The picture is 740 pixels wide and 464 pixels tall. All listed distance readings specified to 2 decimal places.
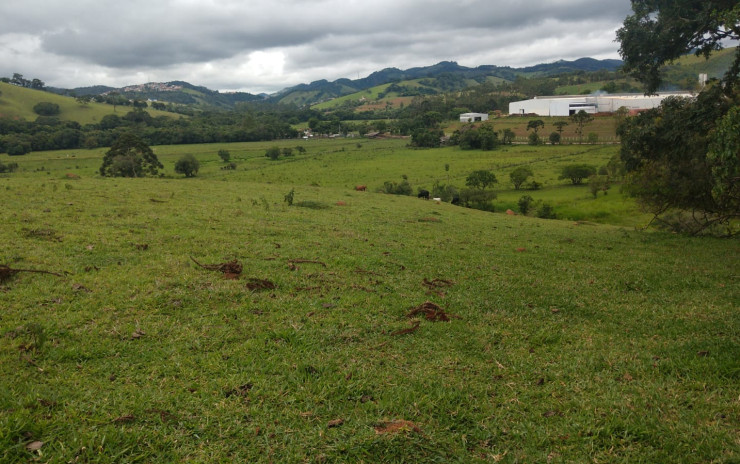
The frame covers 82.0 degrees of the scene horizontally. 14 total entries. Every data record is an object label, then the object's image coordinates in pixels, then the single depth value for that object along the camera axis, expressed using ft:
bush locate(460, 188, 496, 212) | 150.10
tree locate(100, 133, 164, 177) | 169.68
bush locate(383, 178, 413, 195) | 161.65
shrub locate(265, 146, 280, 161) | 300.81
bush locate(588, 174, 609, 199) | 162.50
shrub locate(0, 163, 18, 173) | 190.25
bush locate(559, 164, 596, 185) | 191.11
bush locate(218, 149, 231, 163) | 275.80
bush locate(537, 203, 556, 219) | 138.31
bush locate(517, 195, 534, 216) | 144.56
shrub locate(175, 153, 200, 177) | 200.95
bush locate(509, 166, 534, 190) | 189.37
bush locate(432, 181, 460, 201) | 162.30
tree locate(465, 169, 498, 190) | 185.47
